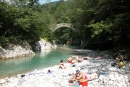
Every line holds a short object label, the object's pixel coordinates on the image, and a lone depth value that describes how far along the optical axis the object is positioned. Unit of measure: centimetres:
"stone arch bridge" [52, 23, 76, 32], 2835
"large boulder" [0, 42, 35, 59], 1293
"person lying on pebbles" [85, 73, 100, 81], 666
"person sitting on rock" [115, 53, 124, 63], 951
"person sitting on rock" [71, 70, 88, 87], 632
